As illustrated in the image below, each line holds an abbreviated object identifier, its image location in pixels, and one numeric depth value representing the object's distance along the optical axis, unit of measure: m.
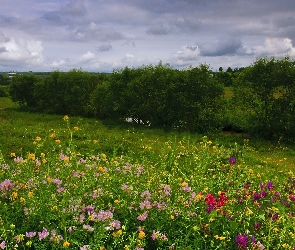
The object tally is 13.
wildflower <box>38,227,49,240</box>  3.06
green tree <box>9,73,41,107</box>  31.41
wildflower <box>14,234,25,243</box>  2.86
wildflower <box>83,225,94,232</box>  3.18
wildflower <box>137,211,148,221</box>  3.44
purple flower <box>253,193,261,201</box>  4.20
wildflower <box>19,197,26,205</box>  3.54
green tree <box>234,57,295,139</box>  17.50
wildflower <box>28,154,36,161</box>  4.07
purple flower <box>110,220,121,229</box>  3.25
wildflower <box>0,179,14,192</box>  3.75
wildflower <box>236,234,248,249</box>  3.17
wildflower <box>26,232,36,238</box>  3.06
